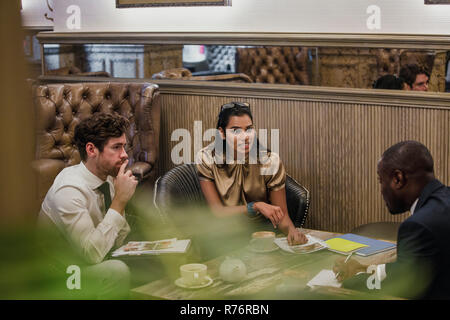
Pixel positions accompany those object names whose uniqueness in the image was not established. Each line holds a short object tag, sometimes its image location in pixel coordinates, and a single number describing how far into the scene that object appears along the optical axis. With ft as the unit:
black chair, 9.78
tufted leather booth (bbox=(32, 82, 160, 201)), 12.16
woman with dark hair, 9.59
